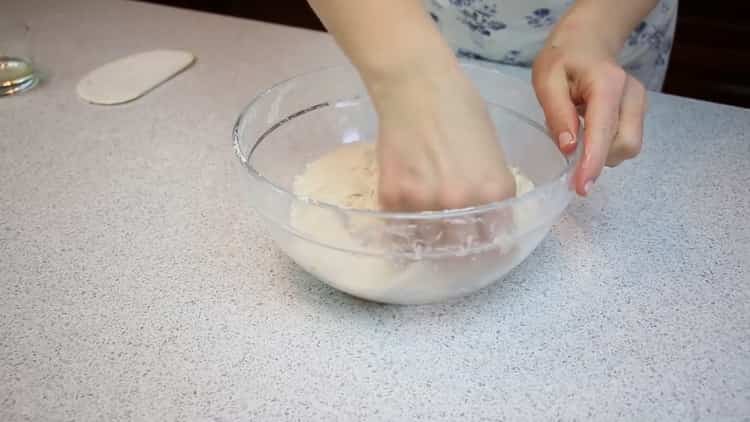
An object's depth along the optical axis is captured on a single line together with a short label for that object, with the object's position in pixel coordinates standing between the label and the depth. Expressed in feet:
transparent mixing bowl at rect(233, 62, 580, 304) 1.57
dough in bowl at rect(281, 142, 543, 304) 1.61
